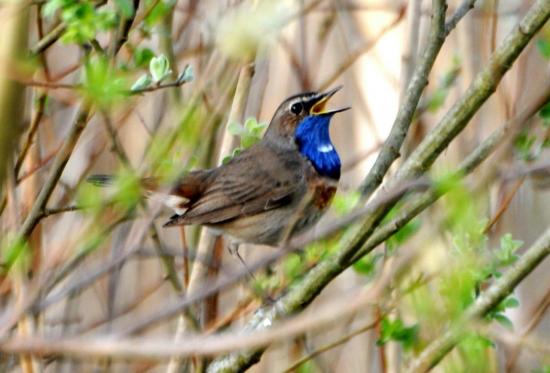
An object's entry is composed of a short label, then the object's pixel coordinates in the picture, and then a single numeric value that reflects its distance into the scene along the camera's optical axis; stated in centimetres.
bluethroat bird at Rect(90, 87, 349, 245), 864
